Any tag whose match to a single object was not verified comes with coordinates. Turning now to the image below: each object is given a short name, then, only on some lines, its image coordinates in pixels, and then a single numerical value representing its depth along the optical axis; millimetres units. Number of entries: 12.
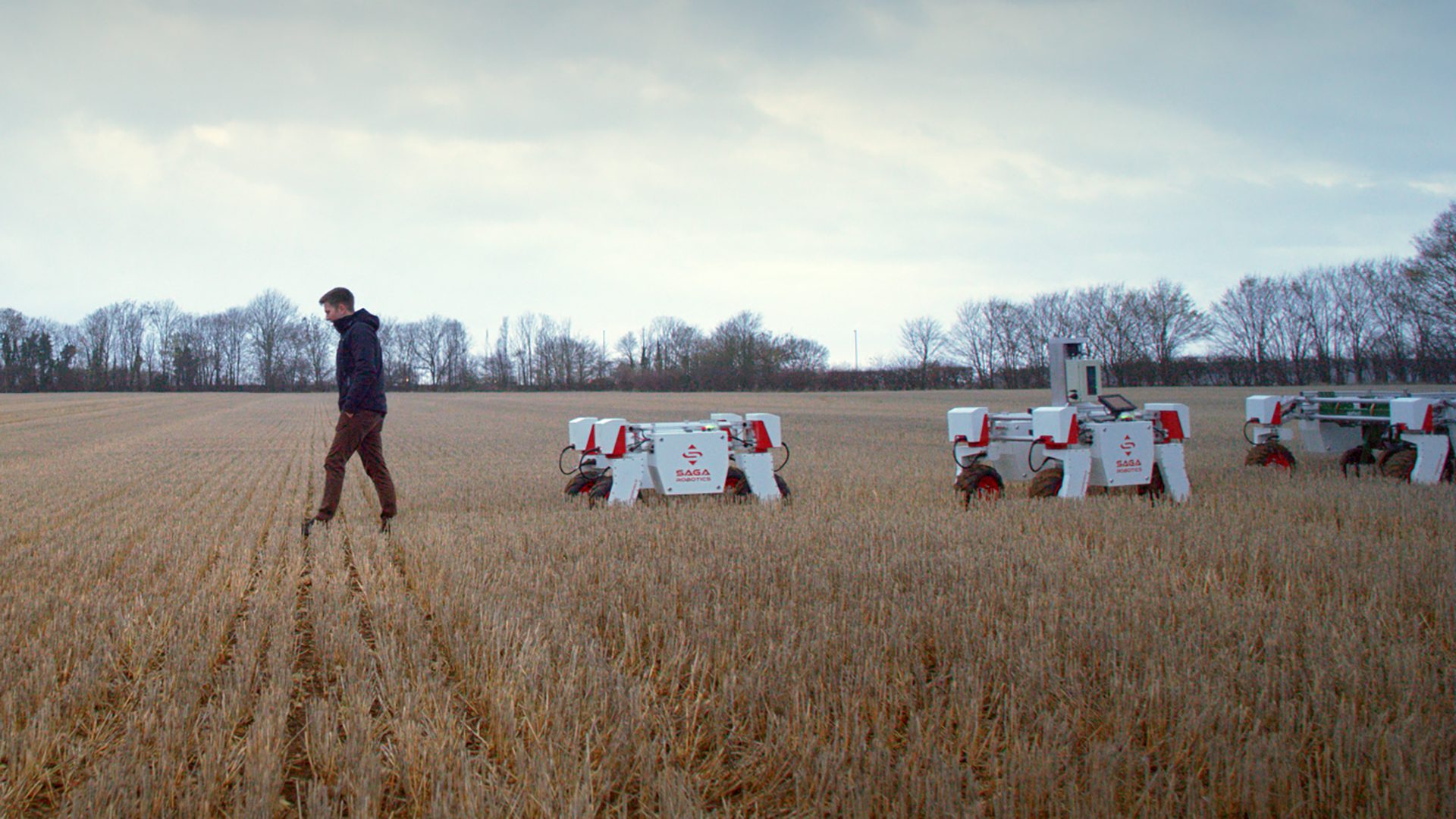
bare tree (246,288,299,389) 105125
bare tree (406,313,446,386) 115375
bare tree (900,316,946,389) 101250
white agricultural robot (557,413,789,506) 8711
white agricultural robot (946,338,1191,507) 8914
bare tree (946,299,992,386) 95750
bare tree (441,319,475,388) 114069
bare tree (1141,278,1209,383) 76438
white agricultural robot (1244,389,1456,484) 10320
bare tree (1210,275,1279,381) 76125
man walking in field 7598
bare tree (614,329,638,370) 125250
